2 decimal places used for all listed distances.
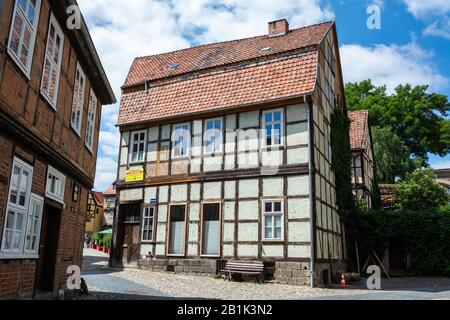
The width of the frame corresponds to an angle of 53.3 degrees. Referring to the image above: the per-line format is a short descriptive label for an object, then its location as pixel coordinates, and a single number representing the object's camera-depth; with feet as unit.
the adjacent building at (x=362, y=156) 86.48
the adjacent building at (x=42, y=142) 22.03
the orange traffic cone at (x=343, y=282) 50.58
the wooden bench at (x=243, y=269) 50.49
